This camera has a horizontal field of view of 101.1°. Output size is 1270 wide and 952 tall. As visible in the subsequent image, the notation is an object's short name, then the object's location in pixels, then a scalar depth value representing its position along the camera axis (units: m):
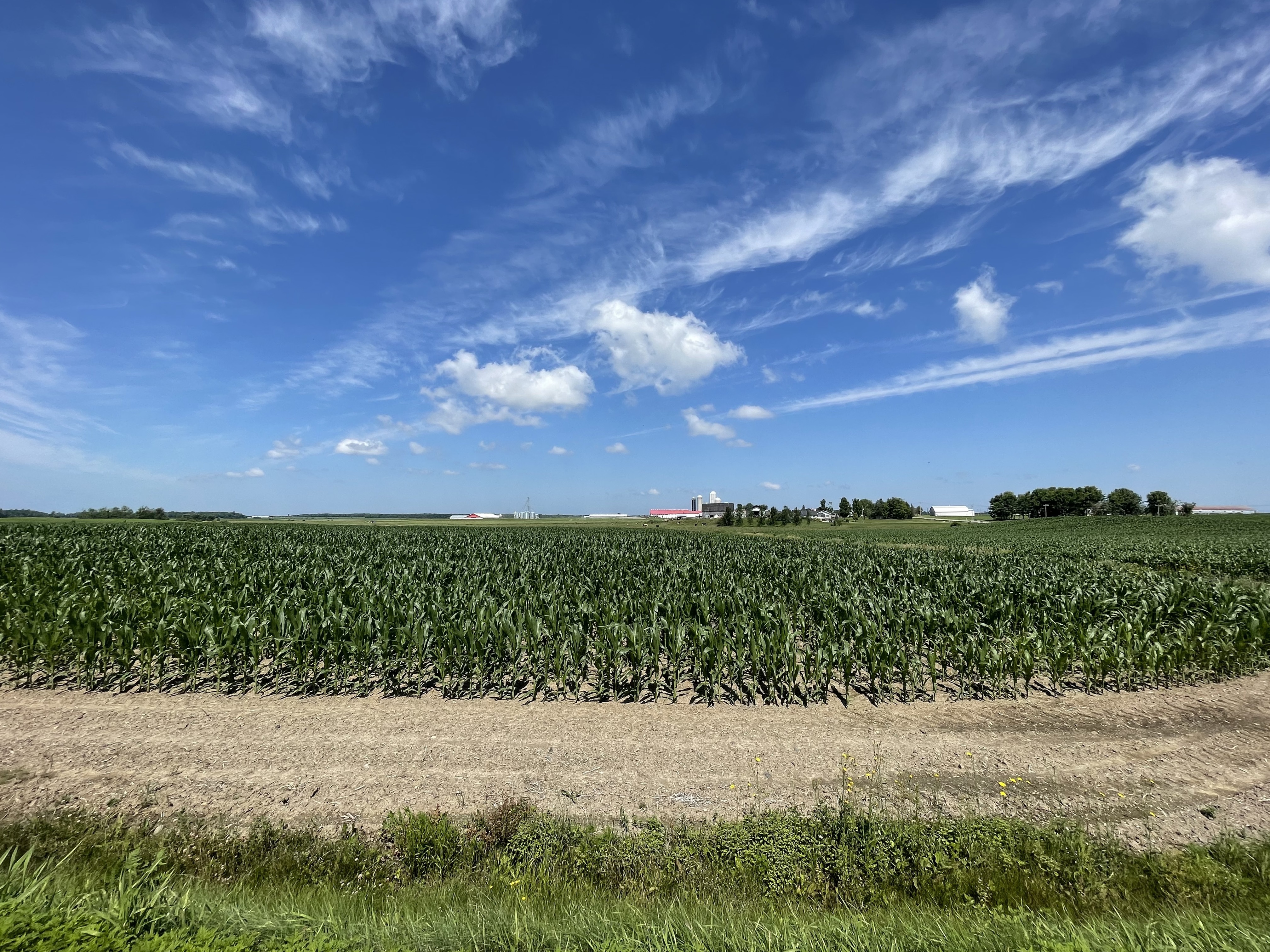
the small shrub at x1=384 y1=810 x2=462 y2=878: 4.59
